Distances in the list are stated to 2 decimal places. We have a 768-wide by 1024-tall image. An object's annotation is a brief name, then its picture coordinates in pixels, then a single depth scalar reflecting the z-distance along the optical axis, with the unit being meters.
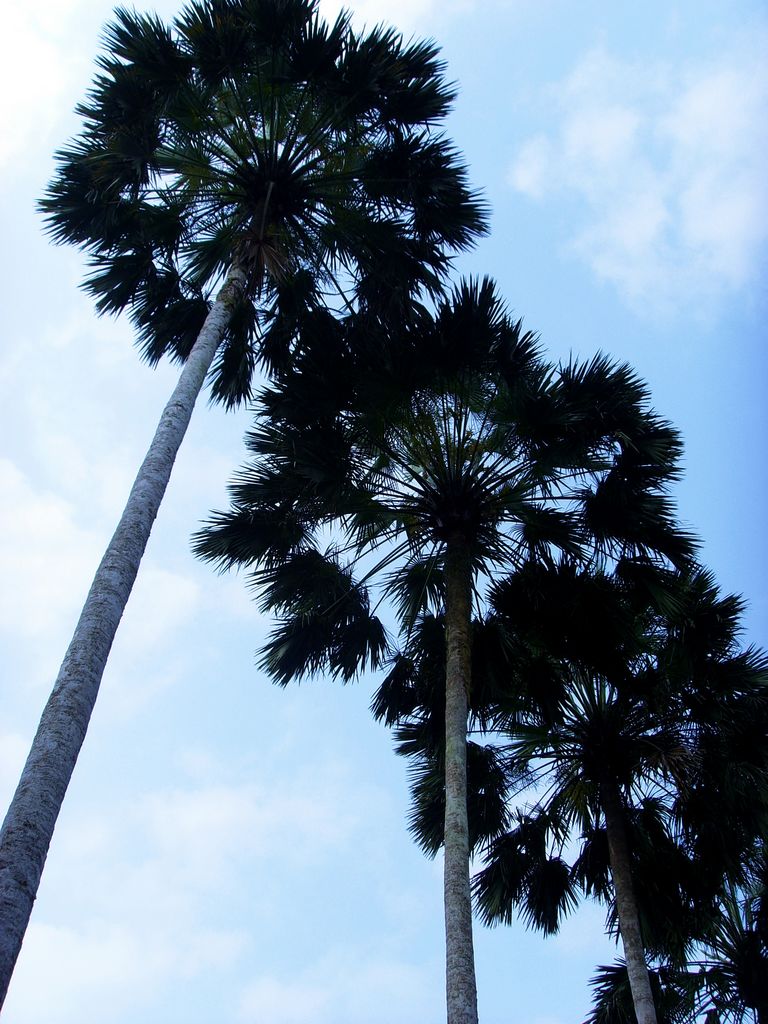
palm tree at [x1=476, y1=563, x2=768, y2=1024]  11.38
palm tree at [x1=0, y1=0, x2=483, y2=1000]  11.70
